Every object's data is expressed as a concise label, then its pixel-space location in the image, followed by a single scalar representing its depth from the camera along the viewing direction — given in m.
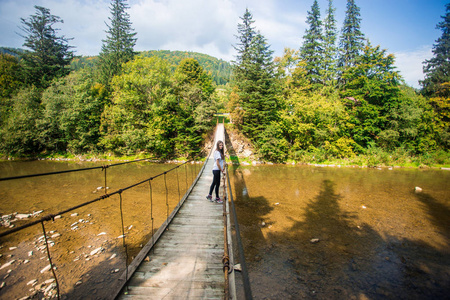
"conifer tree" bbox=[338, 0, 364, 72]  21.56
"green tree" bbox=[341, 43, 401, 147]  16.50
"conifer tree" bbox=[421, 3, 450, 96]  18.44
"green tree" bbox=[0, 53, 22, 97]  21.31
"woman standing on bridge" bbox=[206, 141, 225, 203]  5.55
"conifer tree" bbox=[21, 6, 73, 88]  21.69
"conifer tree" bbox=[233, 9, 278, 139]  16.39
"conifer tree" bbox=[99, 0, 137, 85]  22.50
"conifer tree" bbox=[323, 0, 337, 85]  20.97
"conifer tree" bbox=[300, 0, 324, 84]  21.52
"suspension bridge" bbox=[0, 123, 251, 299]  2.72
